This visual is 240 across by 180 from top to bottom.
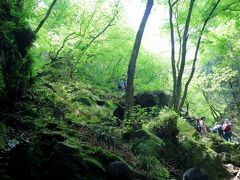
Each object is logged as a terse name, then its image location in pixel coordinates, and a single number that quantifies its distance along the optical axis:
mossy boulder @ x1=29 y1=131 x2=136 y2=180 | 4.52
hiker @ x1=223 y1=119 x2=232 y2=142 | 14.30
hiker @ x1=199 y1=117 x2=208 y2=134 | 12.72
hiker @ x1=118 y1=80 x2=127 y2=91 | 15.08
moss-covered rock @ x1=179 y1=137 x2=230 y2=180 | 7.40
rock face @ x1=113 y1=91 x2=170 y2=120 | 12.97
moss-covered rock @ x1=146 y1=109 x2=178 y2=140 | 8.01
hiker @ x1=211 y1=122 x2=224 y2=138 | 15.41
